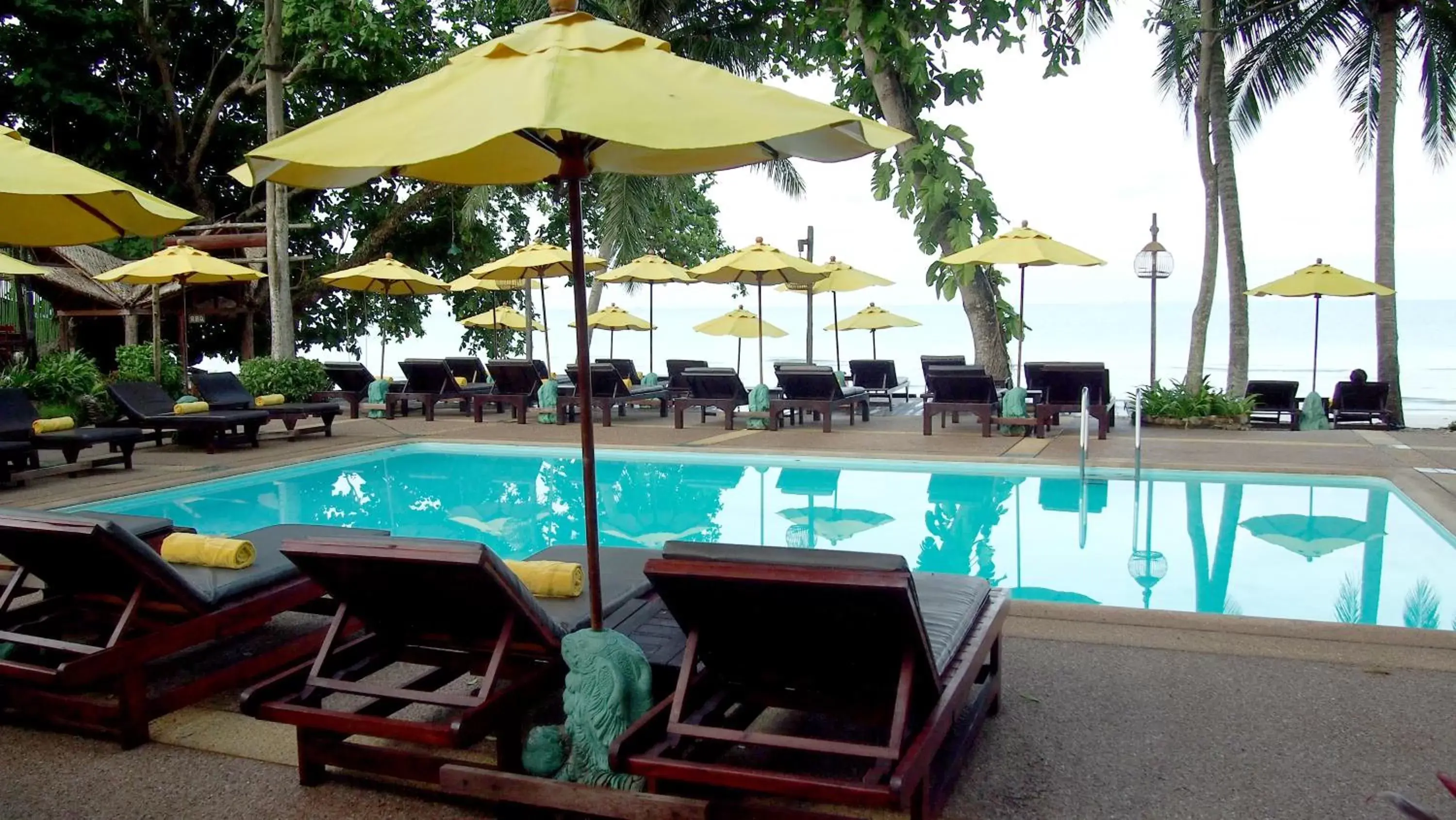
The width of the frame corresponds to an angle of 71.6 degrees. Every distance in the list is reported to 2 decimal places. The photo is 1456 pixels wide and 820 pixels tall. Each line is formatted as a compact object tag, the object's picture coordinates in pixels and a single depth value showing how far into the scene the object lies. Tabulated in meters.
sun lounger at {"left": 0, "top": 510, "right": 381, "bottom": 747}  3.16
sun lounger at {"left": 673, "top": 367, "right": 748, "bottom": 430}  13.20
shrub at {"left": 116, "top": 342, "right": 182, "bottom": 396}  13.79
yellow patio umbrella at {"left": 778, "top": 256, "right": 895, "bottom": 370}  16.30
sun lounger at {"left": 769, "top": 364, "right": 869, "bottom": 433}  12.73
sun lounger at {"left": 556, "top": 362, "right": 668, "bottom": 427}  13.69
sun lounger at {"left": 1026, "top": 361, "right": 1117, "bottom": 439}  11.47
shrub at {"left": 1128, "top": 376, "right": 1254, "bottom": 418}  12.77
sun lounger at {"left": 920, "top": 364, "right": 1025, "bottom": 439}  11.73
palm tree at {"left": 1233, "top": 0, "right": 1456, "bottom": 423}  15.05
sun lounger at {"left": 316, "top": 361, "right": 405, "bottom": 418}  15.59
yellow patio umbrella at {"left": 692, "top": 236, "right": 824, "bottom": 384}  13.21
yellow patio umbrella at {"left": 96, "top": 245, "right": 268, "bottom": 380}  11.57
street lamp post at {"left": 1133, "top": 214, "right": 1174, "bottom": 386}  14.02
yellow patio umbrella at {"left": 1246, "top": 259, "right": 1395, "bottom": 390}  14.16
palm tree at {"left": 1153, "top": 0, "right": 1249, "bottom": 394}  14.69
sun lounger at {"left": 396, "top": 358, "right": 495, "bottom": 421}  14.77
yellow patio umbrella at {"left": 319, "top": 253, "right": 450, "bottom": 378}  15.58
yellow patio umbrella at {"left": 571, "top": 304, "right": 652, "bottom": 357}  18.78
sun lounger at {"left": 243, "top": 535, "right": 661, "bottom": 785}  2.67
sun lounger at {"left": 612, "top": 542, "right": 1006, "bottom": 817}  2.34
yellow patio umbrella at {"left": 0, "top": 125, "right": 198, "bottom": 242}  4.40
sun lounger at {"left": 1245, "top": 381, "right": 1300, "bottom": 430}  13.99
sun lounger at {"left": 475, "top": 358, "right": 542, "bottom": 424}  14.06
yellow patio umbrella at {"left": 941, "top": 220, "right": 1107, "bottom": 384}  11.79
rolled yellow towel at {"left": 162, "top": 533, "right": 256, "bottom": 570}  3.71
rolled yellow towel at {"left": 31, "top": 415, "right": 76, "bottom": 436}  9.24
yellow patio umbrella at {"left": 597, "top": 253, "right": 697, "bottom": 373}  15.66
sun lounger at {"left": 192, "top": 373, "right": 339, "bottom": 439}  11.96
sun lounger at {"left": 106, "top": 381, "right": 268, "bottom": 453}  10.79
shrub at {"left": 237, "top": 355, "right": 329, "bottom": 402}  14.35
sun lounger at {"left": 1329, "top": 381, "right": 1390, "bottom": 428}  14.20
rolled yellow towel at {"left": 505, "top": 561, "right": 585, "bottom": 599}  3.33
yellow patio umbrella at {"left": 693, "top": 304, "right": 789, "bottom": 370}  17.98
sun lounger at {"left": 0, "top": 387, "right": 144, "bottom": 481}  9.15
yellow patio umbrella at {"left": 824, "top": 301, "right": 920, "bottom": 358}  17.91
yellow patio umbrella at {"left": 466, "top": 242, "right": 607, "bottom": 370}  14.53
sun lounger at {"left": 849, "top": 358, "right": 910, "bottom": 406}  16.23
